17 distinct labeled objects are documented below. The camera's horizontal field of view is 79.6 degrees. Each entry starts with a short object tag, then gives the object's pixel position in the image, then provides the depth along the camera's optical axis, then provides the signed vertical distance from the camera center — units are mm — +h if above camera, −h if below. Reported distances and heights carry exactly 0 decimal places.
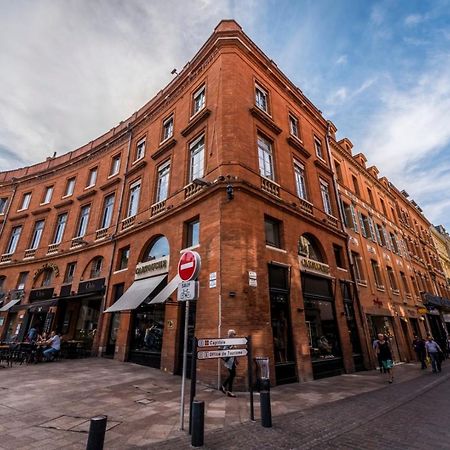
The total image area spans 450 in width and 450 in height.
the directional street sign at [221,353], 4633 -274
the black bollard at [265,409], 4605 -1164
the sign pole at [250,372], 4945 -623
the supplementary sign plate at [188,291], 4777 +775
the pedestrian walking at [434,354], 12995 -897
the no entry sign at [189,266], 4910 +1234
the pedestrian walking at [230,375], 6859 -928
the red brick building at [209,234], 9195 +4548
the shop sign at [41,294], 16812 +2659
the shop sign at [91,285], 14502 +2704
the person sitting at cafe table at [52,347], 11930 -367
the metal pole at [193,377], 4243 -588
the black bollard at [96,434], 3008 -994
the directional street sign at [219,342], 4699 -87
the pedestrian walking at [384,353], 10395 -697
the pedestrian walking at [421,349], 14616 -781
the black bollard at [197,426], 3783 -1165
